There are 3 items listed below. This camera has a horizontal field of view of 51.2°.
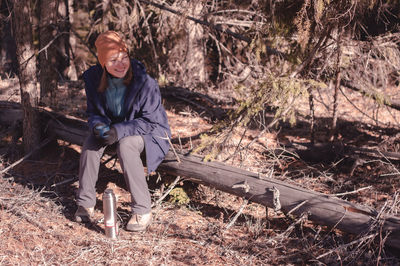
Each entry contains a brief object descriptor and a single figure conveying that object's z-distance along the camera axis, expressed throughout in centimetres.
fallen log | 359
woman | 407
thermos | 384
